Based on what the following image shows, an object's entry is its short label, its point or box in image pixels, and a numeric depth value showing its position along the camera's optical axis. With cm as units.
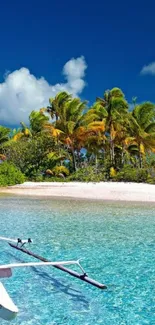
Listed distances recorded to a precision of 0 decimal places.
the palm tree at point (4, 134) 4059
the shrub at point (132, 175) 2872
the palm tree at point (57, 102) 3409
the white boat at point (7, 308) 309
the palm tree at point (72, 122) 3188
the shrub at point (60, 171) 3275
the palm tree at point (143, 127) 3059
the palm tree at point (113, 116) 3247
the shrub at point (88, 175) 2984
